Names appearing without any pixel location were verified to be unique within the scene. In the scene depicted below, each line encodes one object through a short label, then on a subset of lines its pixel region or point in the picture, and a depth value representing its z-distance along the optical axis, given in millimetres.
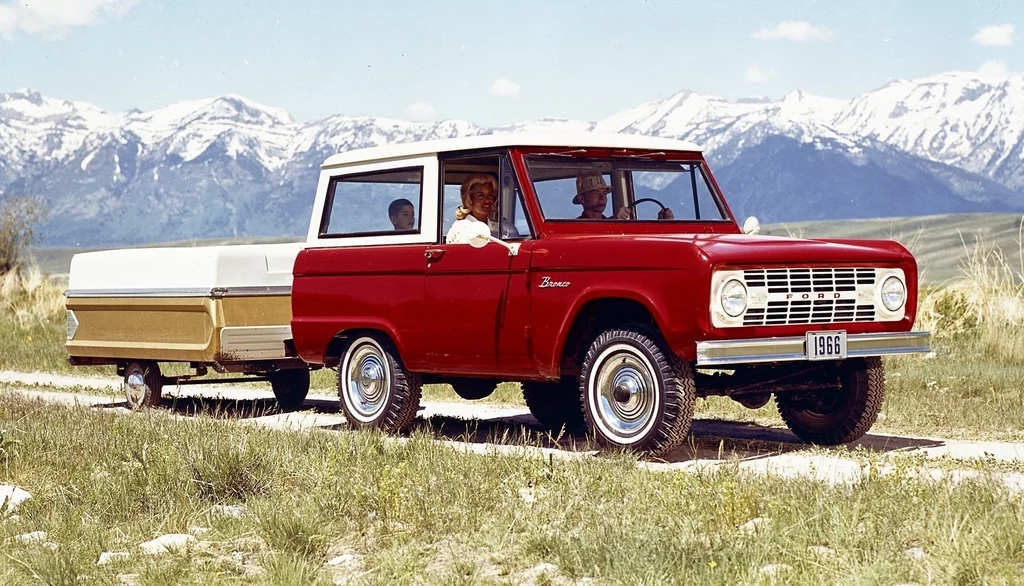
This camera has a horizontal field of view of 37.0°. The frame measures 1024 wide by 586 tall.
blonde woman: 11180
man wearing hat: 10906
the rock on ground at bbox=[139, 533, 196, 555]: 7184
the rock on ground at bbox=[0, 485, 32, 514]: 8177
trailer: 13898
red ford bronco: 9477
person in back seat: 11672
